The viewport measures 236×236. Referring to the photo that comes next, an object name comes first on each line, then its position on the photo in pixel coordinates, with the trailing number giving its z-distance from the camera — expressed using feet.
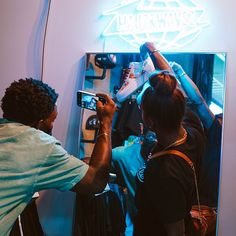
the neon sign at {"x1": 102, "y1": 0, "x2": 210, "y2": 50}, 4.62
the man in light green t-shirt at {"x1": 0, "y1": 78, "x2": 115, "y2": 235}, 2.87
